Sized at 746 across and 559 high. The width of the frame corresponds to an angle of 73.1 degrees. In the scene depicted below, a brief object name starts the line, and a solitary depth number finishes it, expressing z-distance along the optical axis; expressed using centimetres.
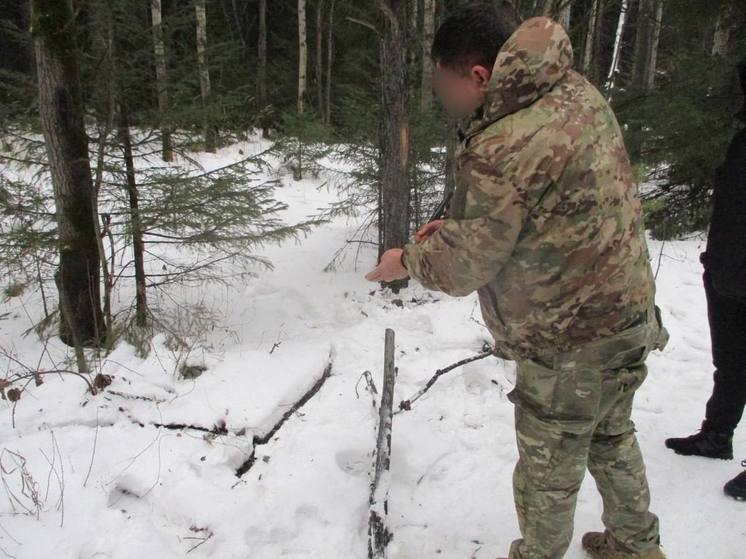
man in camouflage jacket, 149
